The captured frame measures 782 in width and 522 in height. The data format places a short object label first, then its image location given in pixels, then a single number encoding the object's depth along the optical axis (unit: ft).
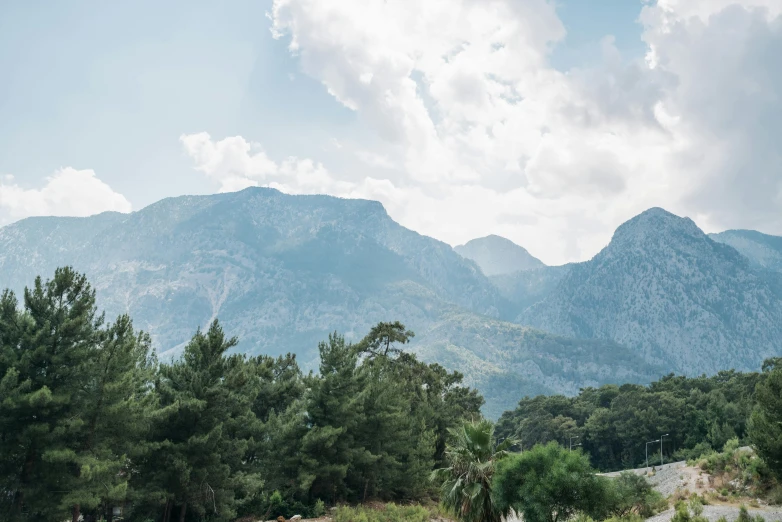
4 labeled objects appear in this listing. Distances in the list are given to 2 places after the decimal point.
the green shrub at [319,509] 99.19
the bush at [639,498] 105.60
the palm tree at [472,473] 83.25
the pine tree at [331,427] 105.60
